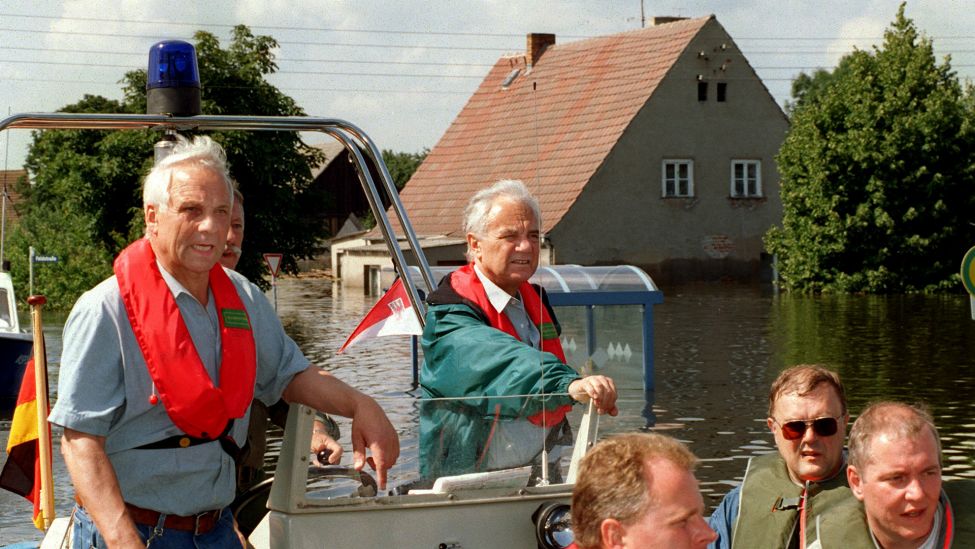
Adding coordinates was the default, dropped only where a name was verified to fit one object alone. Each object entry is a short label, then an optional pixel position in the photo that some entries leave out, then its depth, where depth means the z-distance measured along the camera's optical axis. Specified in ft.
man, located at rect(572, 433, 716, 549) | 8.26
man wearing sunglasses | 12.35
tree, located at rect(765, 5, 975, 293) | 135.03
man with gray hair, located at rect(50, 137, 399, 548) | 10.42
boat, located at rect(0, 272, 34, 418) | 62.03
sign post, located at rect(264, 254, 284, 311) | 106.88
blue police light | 14.74
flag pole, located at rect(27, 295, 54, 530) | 12.51
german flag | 12.83
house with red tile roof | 151.94
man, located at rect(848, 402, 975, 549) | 11.07
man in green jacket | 11.54
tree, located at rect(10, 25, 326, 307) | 115.03
